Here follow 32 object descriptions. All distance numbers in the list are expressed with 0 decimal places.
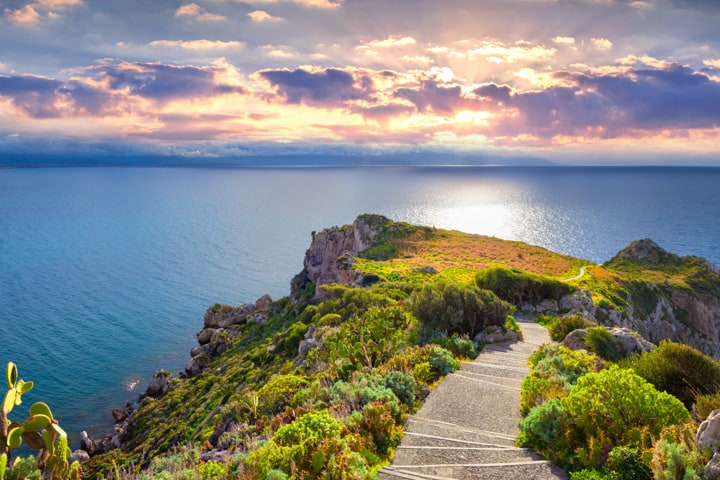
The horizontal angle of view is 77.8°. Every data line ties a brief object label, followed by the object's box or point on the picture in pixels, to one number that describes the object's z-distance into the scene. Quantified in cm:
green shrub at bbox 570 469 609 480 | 877
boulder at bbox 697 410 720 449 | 783
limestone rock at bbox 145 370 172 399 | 4978
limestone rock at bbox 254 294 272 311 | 7294
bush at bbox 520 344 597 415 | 1281
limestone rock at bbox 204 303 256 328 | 6944
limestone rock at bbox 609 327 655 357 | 1867
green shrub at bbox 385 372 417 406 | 1365
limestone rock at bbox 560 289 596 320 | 3397
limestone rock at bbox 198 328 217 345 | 6500
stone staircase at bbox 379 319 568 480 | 962
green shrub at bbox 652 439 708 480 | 766
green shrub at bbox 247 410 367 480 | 897
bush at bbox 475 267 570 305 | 3587
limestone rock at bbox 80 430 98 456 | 3959
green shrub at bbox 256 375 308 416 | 1869
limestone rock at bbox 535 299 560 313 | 3450
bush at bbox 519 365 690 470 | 959
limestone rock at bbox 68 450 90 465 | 3641
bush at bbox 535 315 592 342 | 2333
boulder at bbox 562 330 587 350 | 1889
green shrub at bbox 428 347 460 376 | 1637
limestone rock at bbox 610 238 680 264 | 8162
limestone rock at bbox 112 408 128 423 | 4488
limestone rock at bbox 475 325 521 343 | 2191
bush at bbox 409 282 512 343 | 2184
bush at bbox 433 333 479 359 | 1905
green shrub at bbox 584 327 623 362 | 1777
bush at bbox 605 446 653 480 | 873
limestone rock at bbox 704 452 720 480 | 724
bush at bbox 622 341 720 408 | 1316
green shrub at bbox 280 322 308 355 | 3967
